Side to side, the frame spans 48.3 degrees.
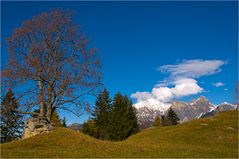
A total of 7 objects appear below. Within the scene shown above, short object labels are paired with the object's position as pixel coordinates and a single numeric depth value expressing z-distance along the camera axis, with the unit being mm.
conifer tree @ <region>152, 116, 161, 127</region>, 111125
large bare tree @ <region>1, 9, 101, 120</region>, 26984
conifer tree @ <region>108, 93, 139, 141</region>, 71625
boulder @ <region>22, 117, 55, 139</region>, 27922
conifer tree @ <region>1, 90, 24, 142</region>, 62444
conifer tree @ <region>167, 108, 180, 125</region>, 117625
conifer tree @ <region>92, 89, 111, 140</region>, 75731
